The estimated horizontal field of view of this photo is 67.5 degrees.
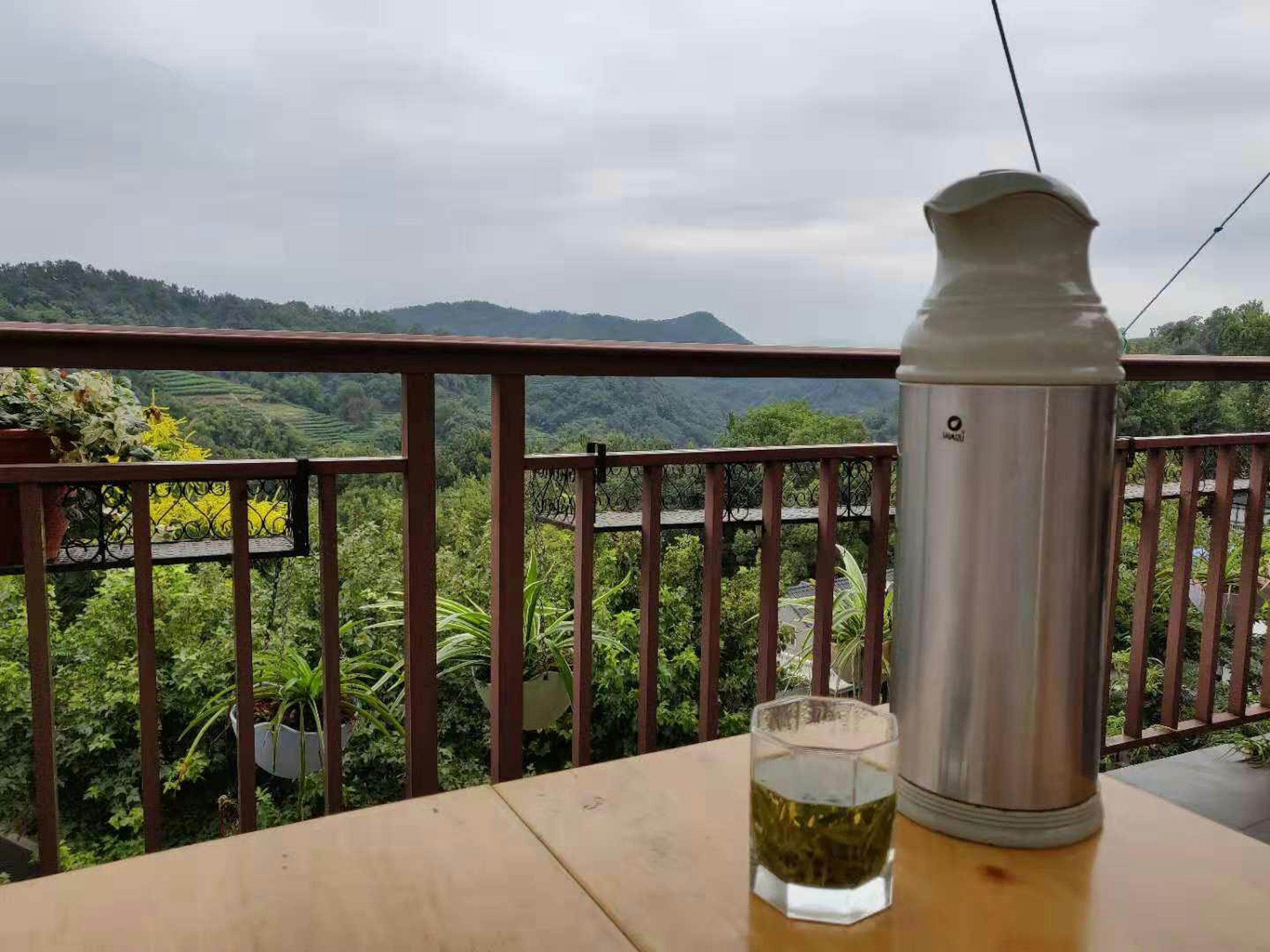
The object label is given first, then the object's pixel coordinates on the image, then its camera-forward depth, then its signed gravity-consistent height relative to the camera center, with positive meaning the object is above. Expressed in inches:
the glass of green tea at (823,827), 21.8 -10.4
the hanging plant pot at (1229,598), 120.3 -38.3
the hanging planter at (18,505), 64.6 -9.5
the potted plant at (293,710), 93.5 -34.5
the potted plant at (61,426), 69.0 -4.3
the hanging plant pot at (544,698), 91.8 -31.7
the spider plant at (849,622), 108.4 -29.5
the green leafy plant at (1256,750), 106.6 -41.6
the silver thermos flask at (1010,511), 25.4 -3.6
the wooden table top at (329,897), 21.0 -12.5
